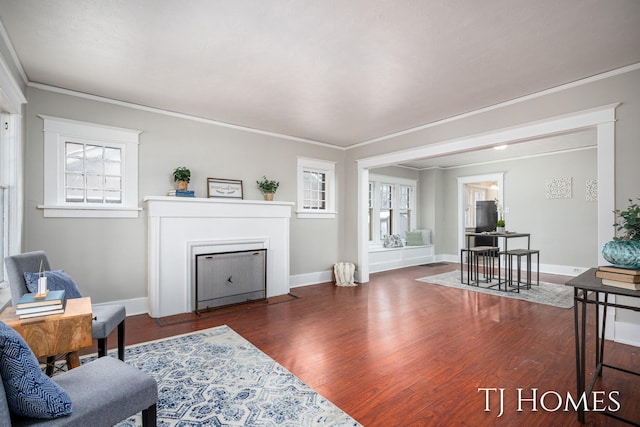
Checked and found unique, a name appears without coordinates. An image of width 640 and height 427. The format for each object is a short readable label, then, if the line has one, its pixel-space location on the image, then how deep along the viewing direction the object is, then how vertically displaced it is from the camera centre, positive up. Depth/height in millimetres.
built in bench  7064 -1021
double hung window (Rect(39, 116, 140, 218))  3508 +507
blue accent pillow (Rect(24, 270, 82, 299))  2141 -519
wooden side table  1663 -641
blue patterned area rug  1920 -1259
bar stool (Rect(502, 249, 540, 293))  5105 -780
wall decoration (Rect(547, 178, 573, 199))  6453 +505
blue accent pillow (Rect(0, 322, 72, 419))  1061 -598
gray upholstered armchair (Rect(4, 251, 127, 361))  2105 -576
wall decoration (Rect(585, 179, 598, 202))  6077 +438
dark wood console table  1783 -514
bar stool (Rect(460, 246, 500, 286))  5559 -779
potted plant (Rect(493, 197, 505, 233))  5677 -264
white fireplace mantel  3865 -328
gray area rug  4493 -1266
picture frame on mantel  4555 +360
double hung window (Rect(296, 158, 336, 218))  5645 +447
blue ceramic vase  1847 -242
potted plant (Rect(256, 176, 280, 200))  4980 +402
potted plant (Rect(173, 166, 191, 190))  4109 +461
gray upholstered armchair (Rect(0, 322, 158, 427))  1068 -738
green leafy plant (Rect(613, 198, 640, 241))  1986 -67
